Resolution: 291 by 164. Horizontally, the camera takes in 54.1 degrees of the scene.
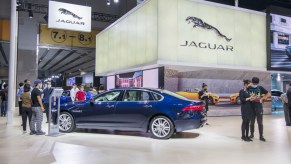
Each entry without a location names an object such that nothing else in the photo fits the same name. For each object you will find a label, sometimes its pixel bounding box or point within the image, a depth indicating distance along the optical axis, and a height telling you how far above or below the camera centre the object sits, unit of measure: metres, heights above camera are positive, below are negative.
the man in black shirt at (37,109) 7.85 -0.66
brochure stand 7.81 -0.92
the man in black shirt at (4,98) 12.75 -0.60
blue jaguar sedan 7.10 -0.71
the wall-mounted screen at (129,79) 14.26 +0.33
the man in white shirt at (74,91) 11.72 -0.23
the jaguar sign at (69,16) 13.77 +3.39
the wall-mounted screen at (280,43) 14.69 +2.26
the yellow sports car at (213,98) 13.54 -0.59
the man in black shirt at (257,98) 6.93 -0.30
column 10.71 +1.02
